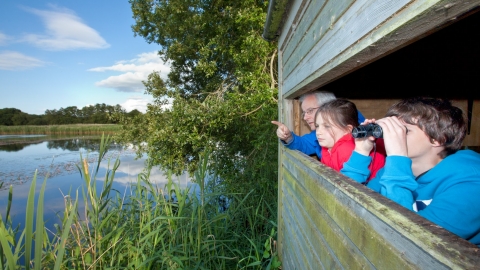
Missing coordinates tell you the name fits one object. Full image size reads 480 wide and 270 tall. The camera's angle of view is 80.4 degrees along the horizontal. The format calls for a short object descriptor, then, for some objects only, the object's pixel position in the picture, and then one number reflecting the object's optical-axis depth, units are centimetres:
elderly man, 267
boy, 84
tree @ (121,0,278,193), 680
